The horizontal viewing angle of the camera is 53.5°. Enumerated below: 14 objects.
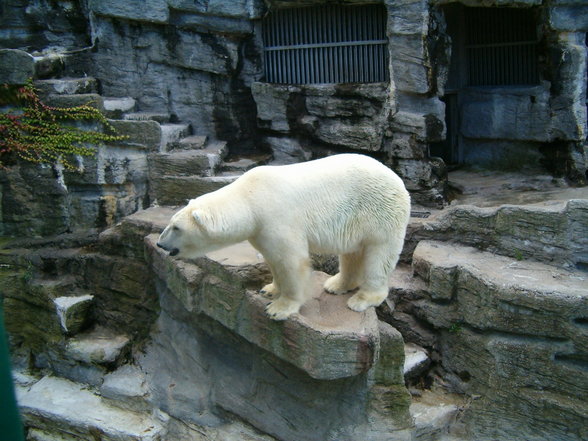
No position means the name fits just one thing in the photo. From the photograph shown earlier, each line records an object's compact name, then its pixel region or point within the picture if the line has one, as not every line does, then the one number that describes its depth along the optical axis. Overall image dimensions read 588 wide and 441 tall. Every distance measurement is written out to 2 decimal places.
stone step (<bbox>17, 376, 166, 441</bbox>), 5.80
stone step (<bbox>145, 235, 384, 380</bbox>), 4.28
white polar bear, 4.14
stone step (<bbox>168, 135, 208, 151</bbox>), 8.38
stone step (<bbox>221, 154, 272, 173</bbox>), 8.15
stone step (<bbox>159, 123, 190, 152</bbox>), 8.07
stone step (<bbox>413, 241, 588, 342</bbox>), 5.37
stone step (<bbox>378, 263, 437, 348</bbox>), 6.43
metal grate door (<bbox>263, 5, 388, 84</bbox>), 8.61
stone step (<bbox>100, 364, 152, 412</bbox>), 6.12
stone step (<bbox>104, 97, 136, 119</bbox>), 8.20
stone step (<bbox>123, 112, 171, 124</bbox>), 8.53
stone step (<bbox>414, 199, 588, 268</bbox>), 5.96
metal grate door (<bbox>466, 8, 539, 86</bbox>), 9.53
